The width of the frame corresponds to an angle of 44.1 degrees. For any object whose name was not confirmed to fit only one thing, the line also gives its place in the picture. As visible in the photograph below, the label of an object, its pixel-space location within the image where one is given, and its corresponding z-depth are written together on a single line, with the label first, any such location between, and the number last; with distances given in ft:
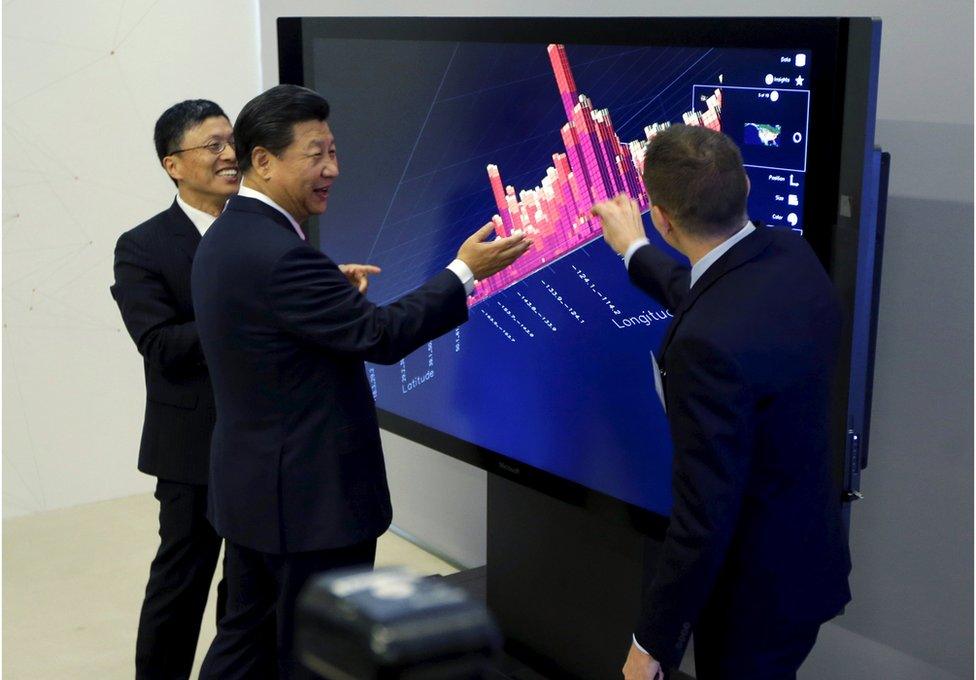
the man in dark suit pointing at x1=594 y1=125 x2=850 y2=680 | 6.30
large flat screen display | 7.76
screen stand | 9.98
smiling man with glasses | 10.00
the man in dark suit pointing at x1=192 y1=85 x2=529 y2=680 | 8.19
